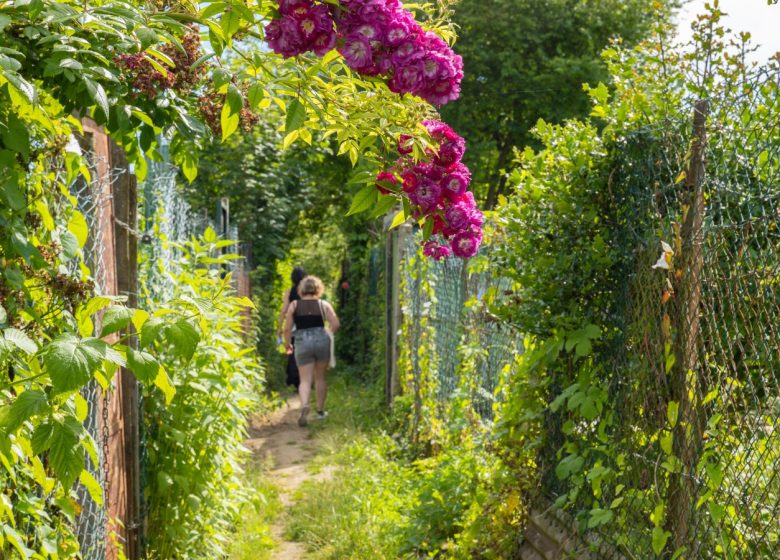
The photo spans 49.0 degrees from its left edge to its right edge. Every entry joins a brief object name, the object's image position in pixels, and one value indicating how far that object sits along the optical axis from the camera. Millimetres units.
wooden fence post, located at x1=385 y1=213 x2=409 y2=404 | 8570
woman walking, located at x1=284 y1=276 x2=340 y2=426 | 9781
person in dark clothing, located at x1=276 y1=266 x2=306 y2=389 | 10794
